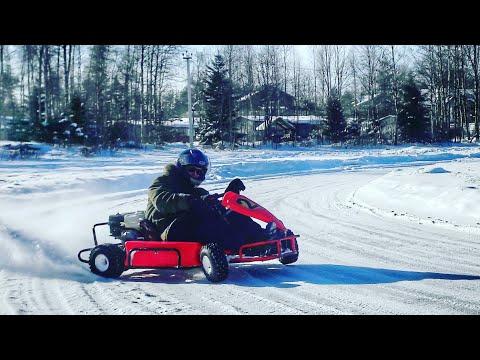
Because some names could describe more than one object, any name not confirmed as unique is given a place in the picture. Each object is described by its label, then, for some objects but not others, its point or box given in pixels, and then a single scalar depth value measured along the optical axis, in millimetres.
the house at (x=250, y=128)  40312
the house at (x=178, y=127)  37503
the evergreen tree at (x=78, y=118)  26688
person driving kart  5500
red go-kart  5238
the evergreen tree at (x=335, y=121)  39062
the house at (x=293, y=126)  41094
